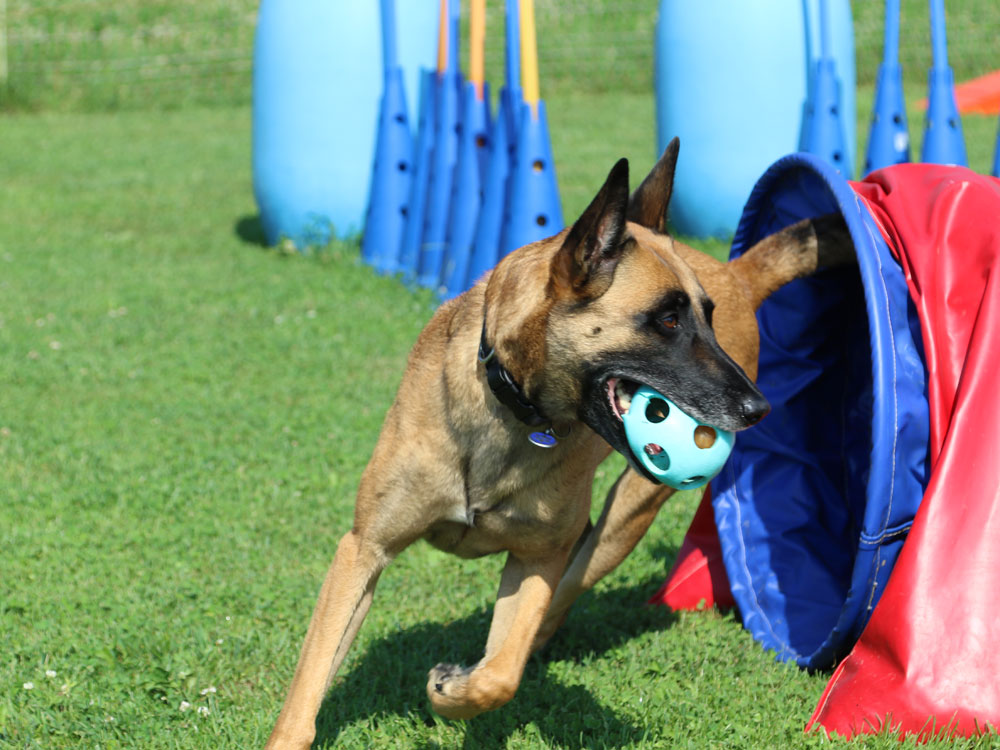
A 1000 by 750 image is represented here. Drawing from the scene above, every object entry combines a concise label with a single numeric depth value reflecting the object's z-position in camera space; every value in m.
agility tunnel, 7.19
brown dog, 6.67
